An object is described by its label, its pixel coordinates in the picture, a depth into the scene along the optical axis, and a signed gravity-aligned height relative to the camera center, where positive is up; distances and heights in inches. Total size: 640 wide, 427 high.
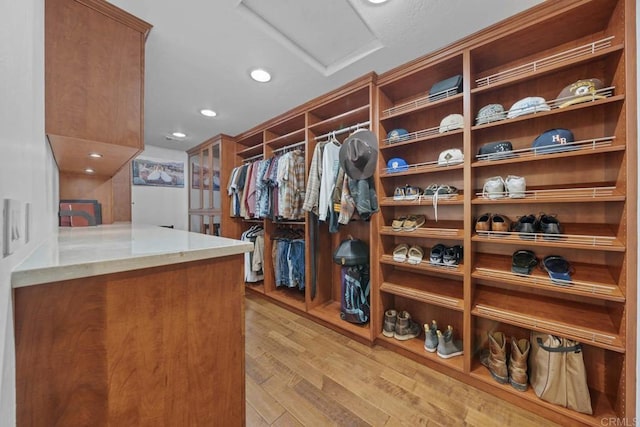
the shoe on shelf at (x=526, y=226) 50.2 -3.2
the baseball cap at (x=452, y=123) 59.8 +24.0
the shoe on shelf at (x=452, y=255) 60.9 -11.6
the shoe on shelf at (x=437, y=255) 62.7 -11.7
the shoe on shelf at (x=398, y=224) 69.6 -3.3
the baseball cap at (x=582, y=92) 44.9 +24.3
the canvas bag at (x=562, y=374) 45.1 -33.1
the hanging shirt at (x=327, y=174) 78.0 +13.6
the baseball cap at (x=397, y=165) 68.9 +14.7
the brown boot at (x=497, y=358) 52.9 -34.7
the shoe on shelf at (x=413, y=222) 67.4 -2.7
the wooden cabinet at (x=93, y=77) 39.9 +26.1
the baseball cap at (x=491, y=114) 54.2 +23.7
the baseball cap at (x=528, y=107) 49.4 +23.4
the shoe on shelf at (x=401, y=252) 68.6 -12.1
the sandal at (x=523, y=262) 51.4 -11.4
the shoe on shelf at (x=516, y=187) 51.1 +5.6
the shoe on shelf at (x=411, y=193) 66.4 +5.9
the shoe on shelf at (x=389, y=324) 70.7 -34.6
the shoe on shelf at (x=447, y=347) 61.1 -36.1
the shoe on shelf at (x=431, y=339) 63.8 -35.4
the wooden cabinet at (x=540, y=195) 42.9 +3.7
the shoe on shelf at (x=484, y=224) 56.2 -2.9
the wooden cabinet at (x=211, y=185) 126.4 +17.8
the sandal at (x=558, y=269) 46.6 -12.2
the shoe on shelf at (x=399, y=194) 69.1 +5.9
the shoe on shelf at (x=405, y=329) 69.2 -35.5
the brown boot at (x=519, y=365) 50.6 -34.7
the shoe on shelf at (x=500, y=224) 54.2 -2.8
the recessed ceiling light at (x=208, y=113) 95.6 +43.6
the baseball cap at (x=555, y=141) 47.7 +15.1
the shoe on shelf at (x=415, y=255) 65.8 -12.2
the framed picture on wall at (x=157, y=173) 145.8 +28.1
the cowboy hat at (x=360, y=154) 67.2 +17.5
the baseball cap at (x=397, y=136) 69.2 +23.7
